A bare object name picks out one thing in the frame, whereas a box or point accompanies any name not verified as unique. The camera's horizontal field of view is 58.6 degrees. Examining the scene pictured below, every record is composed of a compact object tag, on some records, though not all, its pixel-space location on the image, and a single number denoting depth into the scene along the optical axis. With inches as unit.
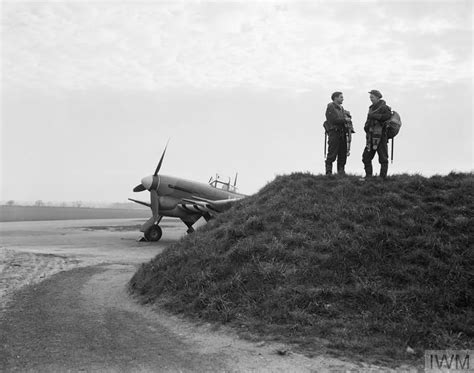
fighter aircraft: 904.3
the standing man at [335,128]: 463.5
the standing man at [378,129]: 426.0
